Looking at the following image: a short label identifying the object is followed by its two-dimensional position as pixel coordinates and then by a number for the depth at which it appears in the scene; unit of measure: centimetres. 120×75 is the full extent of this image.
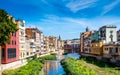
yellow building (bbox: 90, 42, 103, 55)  3412
